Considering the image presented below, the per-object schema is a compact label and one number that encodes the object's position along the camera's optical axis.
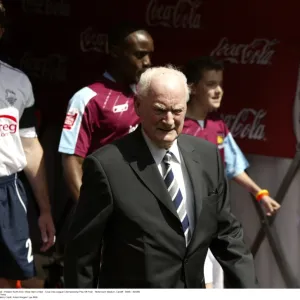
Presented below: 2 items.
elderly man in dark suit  7.43
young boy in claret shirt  10.93
